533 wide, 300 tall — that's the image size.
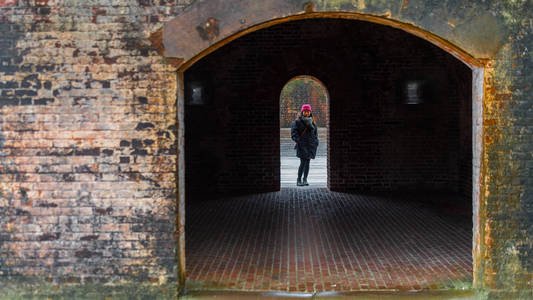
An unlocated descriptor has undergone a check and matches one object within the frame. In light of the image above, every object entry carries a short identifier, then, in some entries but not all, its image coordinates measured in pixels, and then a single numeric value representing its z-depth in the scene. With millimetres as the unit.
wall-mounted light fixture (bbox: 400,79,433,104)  10023
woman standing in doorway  10570
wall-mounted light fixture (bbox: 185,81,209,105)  10203
